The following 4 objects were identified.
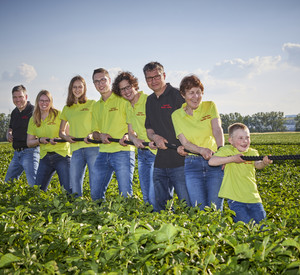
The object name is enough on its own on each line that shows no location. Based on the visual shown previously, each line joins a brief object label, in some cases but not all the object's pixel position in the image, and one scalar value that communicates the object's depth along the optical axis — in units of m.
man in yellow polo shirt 4.68
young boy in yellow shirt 3.61
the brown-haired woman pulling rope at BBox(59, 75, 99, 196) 5.19
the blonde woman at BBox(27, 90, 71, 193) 5.45
